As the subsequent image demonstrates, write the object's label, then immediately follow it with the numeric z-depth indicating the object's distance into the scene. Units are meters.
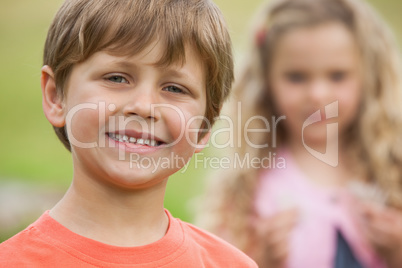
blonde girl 2.21
